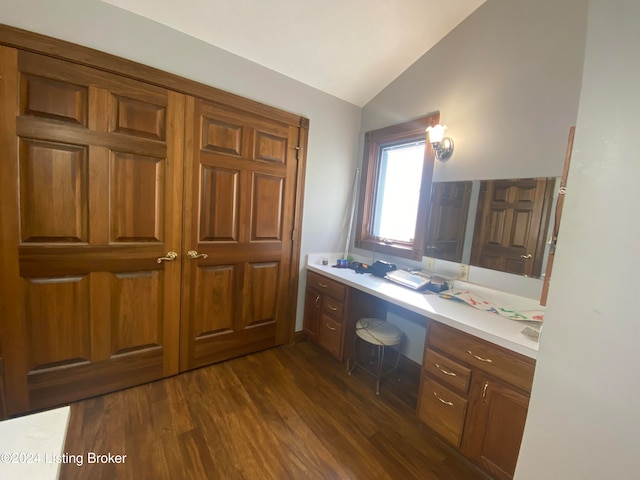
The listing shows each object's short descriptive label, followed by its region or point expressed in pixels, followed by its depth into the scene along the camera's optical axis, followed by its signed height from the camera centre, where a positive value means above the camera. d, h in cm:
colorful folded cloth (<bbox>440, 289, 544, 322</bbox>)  146 -46
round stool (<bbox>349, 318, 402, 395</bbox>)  192 -85
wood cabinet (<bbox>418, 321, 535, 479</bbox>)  120 -86
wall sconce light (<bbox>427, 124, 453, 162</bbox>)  198 +66
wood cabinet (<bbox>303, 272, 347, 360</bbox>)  217 -85
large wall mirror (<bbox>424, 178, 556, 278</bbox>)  158 +6
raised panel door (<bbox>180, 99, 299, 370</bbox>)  191 -16
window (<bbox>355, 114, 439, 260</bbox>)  219 +34
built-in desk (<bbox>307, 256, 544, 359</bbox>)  122 -49
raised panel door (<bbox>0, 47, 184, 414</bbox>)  141 -17
